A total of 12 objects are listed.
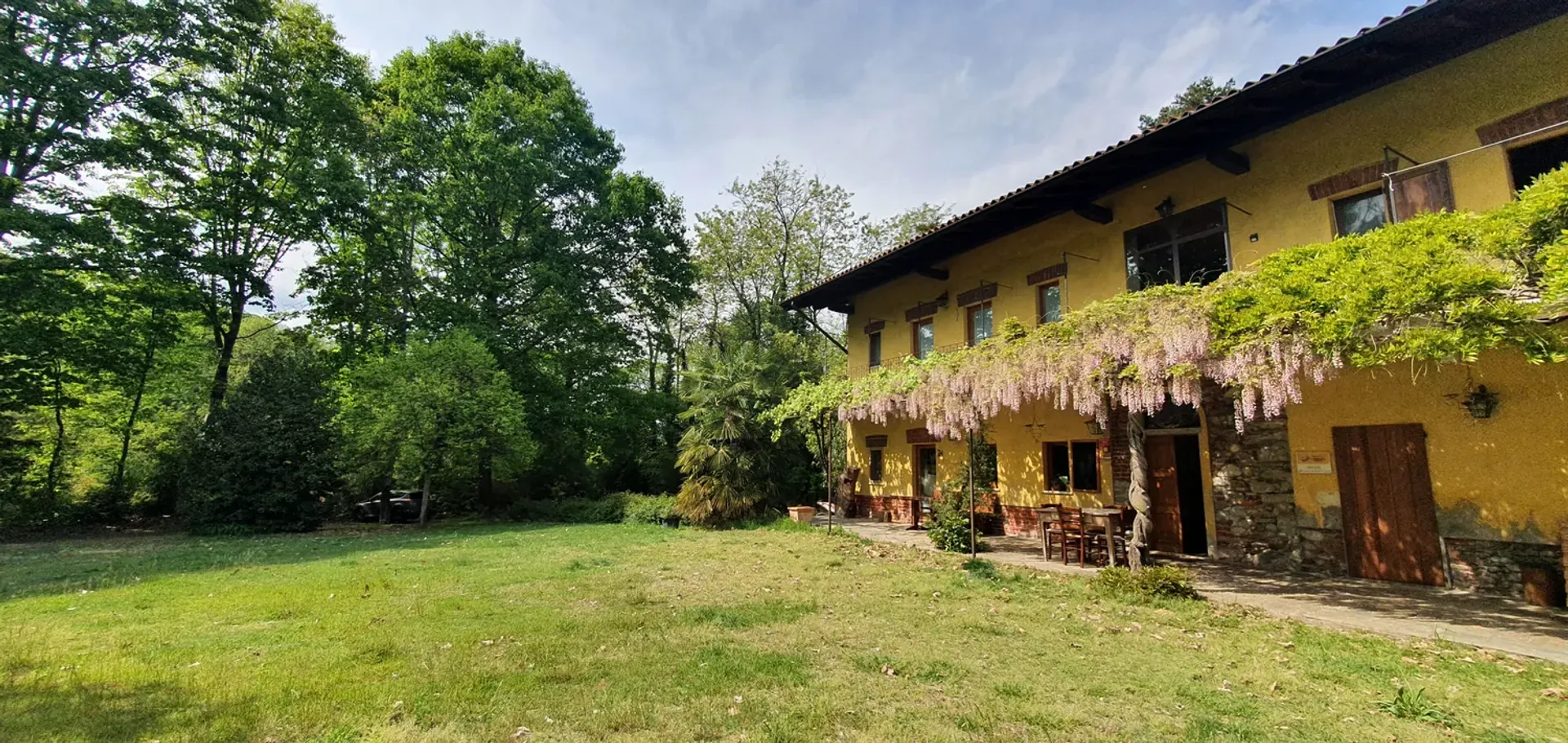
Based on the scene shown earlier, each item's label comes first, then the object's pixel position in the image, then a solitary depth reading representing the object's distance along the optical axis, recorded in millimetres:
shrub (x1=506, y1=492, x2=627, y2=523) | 17391
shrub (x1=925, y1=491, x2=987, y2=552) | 10547
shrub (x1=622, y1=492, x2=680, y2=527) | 15945
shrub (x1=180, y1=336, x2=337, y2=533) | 14391
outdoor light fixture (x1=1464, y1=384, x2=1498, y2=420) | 6668
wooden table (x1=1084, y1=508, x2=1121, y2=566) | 8250
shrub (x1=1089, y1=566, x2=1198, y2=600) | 6754
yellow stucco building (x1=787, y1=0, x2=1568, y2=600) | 6359
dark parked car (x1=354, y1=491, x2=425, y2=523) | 18719
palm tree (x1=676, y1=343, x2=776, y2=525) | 15203
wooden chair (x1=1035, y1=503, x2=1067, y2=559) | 9484
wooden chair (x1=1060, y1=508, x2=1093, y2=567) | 9031
